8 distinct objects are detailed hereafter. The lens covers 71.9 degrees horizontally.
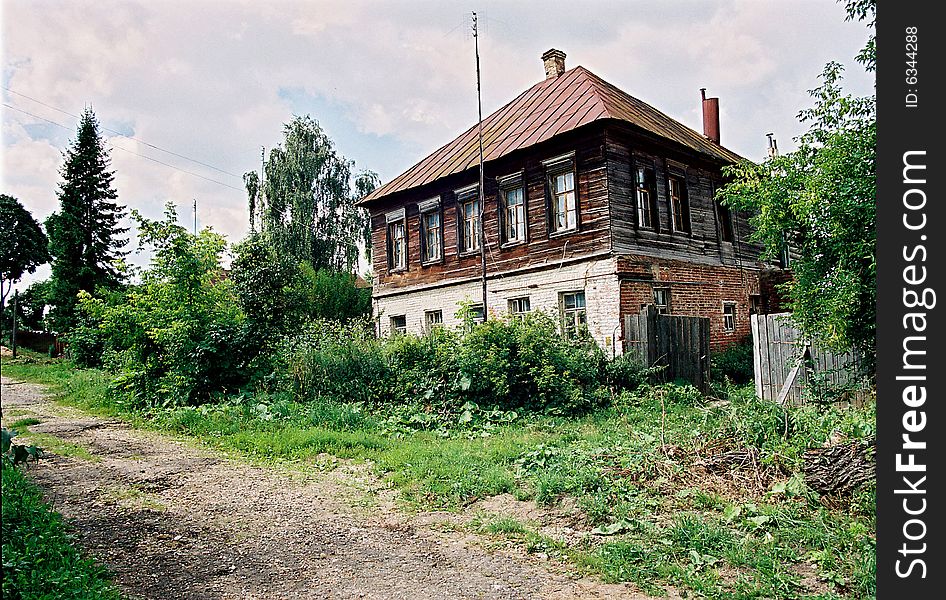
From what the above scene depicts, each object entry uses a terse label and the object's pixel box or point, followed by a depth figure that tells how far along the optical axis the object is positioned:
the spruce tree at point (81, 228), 28.58
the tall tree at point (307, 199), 32.12
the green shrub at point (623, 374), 13.69
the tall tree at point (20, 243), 26.97
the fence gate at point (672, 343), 14.63
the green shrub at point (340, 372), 12.45
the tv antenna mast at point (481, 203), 17.55
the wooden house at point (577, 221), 16.22
